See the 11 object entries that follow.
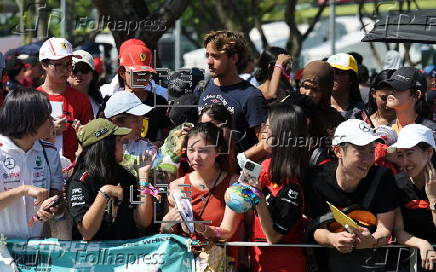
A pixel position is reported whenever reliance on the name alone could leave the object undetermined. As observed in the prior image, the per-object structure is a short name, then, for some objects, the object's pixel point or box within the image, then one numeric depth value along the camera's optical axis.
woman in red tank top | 11.95
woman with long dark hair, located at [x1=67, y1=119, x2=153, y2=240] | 11.58
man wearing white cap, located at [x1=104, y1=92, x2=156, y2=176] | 13.31
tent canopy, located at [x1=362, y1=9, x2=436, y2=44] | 17.16
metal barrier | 11.52
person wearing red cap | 15.49
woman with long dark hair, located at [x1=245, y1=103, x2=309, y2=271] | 11.43
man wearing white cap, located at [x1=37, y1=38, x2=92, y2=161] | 15.41
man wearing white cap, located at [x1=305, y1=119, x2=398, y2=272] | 11.44
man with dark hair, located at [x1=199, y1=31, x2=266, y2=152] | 14.32
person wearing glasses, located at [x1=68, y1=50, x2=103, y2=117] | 17.31
